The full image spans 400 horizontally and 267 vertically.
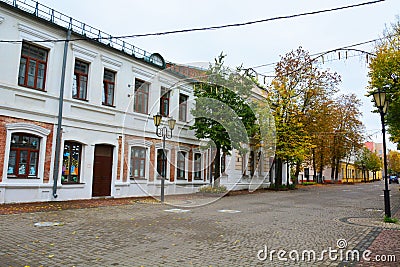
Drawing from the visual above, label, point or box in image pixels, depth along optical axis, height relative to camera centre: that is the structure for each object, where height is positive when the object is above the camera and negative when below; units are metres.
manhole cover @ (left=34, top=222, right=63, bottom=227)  8.66 -1.59
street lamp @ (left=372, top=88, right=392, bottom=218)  11.01 +2.10
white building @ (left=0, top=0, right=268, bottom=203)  12.84 +2.26
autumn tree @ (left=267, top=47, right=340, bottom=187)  25.41 +4.99
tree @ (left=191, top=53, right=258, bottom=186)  19.06 +3.32
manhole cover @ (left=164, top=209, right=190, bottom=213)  12.43 -1.66
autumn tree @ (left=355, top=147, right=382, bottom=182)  59.16 +1.79
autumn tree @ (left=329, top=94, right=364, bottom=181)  42.38 +5.27
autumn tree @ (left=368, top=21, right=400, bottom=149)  17.04 +5.22
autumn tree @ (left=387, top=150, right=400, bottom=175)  84.19 +2.59
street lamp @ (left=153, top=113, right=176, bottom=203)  15.68 +1.97
